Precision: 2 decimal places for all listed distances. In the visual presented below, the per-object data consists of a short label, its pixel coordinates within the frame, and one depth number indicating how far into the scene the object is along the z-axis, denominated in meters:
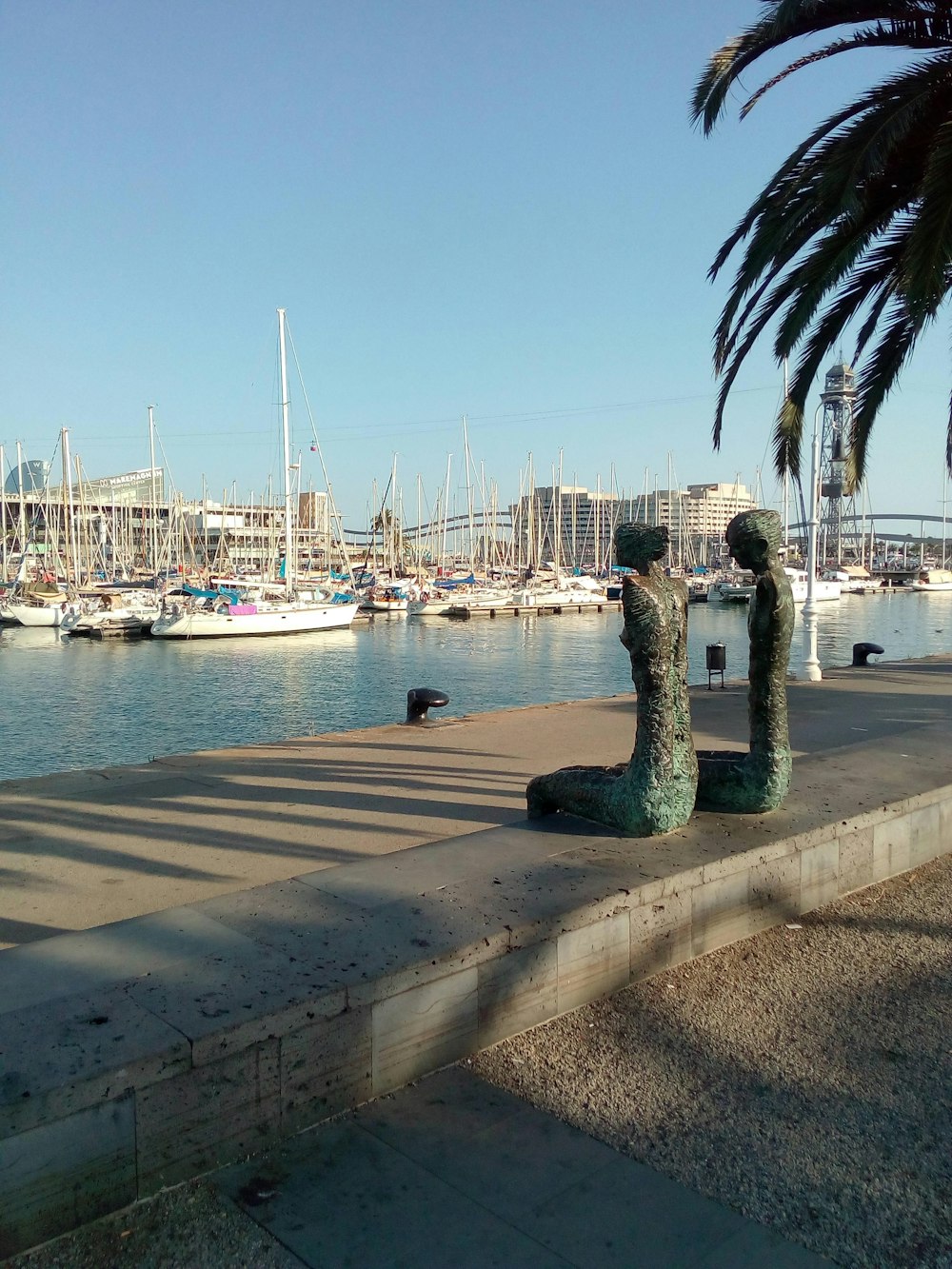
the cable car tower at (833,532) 135.76
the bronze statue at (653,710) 5.13
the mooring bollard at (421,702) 12.83
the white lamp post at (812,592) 17.69
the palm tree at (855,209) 8.12
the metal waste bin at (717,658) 15.03
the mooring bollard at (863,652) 20.80
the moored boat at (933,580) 113.94
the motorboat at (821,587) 77.81
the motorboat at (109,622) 49.09
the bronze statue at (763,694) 5.71
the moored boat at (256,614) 46.91
